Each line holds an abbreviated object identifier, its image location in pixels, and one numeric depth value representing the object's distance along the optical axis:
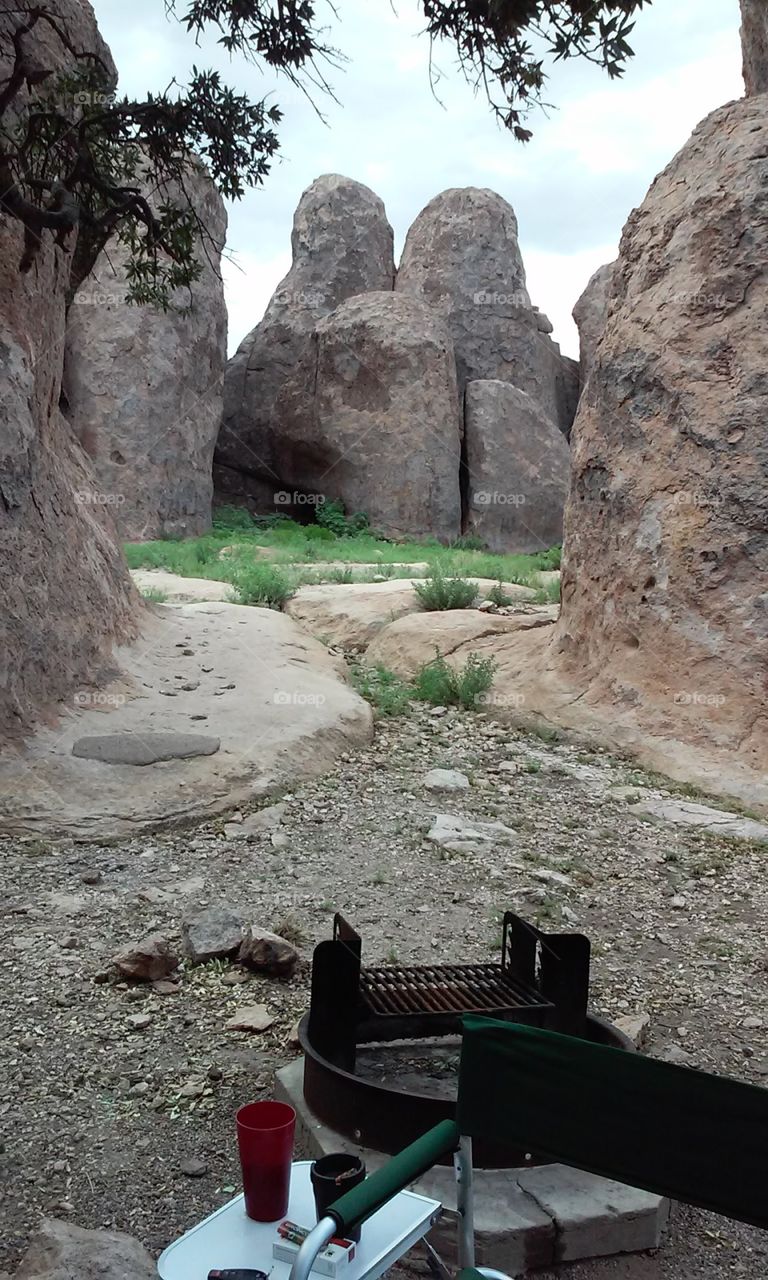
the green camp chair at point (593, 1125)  1.77
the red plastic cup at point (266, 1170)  2.03
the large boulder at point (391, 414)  19.12
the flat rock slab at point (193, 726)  5.48
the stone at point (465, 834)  5.44
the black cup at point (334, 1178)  1.96
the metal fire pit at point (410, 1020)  2.71
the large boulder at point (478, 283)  22.17
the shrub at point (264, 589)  10.20
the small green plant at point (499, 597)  10.28
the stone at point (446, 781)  6.30
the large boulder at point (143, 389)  16.58
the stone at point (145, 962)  3.82
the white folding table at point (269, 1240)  1.86
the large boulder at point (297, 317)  21.02
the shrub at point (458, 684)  7.86
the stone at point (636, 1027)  3.50
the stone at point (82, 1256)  2.17
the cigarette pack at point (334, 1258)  1.80
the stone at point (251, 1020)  3.57
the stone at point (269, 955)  3.93
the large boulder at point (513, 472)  19.97
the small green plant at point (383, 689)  7.75
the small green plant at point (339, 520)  18.95
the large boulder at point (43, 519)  6.00
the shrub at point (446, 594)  9.77
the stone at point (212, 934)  4.00
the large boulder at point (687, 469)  6.58
